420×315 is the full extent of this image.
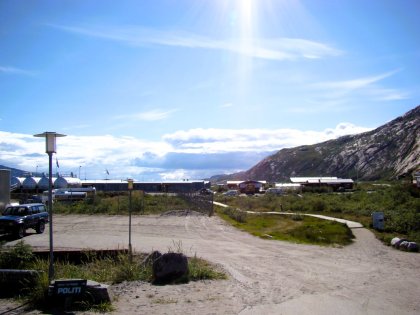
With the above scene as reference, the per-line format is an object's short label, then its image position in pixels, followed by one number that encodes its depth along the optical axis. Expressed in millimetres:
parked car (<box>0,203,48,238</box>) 27031
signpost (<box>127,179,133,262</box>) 16656
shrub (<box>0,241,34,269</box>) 15746
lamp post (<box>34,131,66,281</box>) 13288
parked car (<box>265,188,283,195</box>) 96438
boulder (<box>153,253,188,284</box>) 14224
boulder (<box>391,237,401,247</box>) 28344
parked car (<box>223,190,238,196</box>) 105700
